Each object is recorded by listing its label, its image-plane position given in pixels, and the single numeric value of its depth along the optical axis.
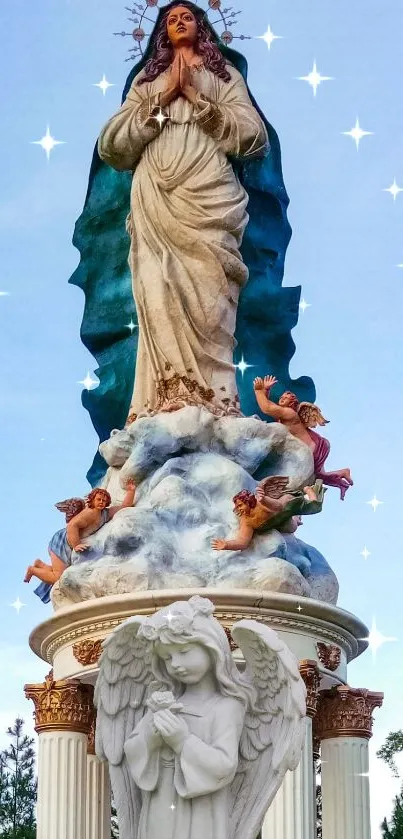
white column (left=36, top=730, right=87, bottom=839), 19.94
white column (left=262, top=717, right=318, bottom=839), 18.95
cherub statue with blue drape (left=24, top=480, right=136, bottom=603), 20.91
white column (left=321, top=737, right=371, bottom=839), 20.72
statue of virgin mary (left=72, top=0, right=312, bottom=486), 22.33
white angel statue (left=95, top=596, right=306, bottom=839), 10.19
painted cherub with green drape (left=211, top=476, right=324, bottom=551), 20.25
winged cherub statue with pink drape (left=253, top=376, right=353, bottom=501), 21.86
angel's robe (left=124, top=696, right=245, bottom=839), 10.11
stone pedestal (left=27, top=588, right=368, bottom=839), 19.11
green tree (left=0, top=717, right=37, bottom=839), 30.50
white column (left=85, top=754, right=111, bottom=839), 21.16
